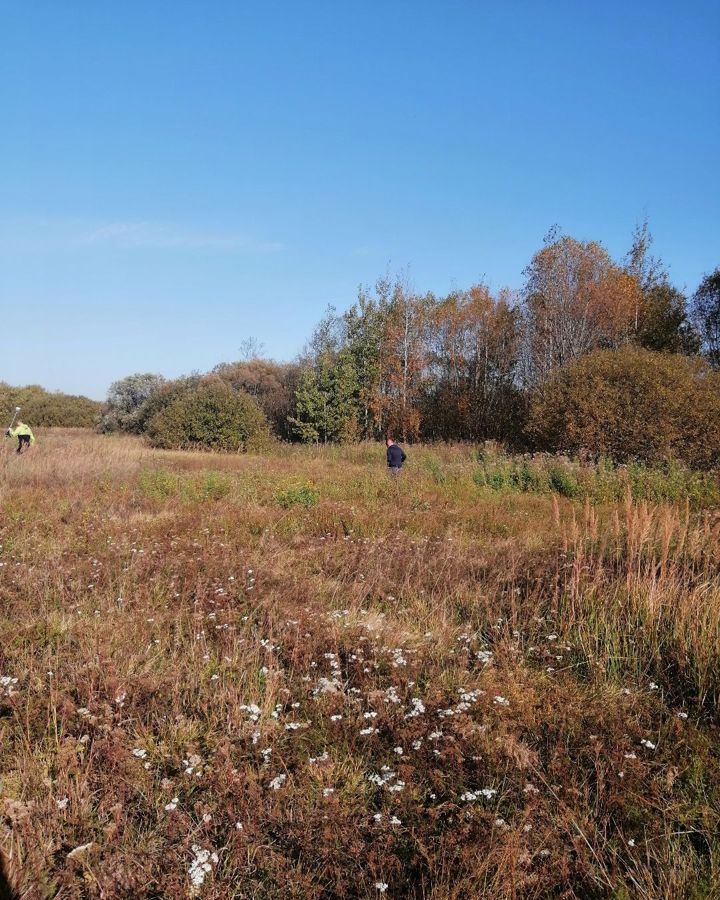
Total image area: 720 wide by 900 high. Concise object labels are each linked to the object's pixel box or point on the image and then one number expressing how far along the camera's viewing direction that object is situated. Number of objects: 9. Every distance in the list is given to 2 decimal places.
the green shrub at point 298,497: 10.43
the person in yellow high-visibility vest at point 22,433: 17.55
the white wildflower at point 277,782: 2.63
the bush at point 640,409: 15.60
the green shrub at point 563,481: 12.34
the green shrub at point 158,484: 11.15
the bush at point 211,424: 26.75
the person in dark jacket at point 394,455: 14.17
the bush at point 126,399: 36.66
